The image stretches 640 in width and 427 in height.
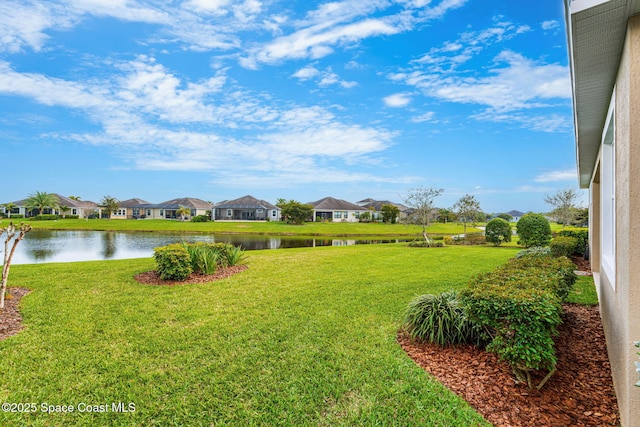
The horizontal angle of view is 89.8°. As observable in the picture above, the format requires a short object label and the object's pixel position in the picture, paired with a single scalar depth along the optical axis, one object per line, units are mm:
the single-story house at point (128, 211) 65062
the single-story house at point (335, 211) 59688
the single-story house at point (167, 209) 63531
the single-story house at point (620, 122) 2730
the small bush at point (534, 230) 18797
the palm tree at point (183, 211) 58344
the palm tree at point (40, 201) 59594
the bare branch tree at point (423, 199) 25203
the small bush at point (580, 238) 14783
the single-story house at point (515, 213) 103762
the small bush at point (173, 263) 9125
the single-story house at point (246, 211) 57469
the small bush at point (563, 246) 12390
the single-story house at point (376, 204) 72150
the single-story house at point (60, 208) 61906
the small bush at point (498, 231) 23328
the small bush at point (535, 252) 10633
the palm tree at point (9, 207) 62344
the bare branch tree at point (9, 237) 6133
